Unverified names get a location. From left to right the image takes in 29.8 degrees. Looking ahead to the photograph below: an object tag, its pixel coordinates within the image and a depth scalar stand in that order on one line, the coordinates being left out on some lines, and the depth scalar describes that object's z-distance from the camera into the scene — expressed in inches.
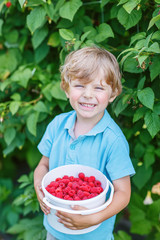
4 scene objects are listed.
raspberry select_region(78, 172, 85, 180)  59.7
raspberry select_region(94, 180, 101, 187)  58.3
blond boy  58.4
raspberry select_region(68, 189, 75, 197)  54.2
